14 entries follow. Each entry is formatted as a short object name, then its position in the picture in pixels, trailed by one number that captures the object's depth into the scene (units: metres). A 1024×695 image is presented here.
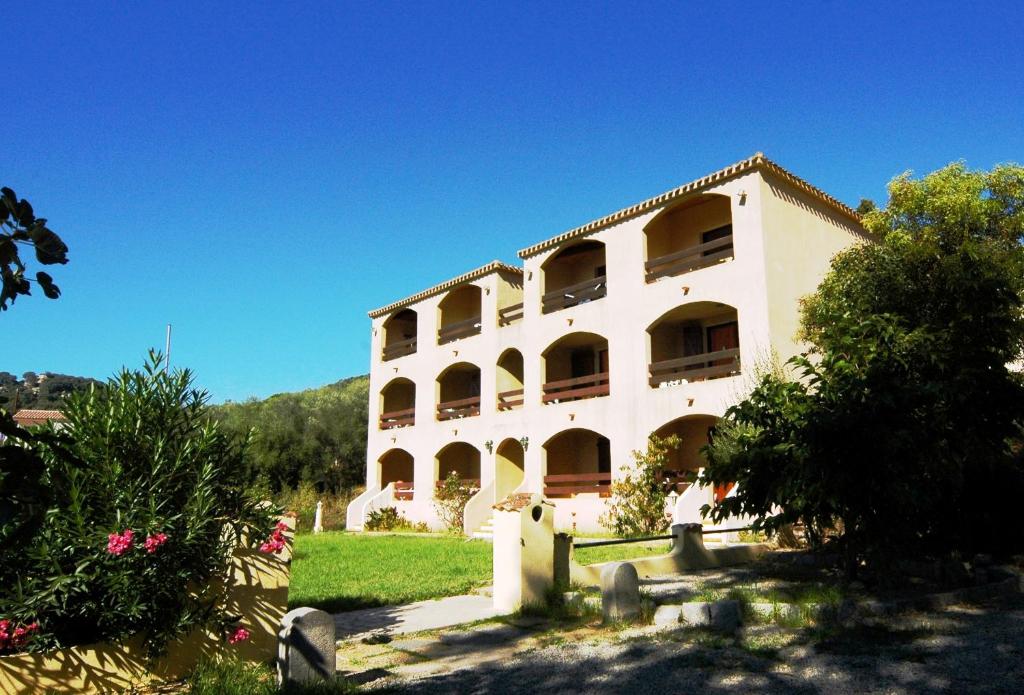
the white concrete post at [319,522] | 28.02
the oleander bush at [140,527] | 5.52
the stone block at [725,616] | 7.11
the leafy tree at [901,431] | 7.84
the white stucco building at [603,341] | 18.23
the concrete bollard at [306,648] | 5.48
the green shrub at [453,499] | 24.86
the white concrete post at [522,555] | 8.63
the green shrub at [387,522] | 26.80
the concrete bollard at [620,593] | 7.68
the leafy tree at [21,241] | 1.97
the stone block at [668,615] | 7.43
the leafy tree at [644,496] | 18.66
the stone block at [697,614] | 7.26
